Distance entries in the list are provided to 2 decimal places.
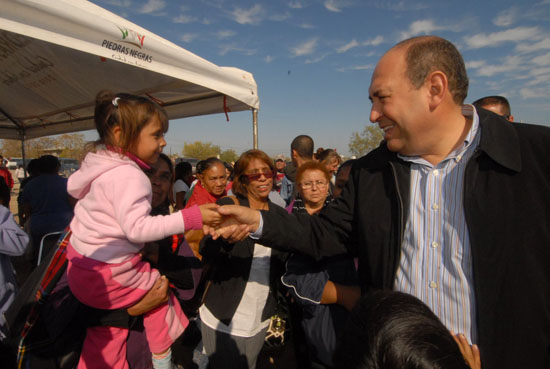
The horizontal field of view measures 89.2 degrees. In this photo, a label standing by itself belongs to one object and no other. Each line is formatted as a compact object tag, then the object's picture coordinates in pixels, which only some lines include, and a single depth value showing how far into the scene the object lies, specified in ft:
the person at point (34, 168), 13.23
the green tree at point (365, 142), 168.95
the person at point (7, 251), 6.73
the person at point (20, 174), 60.08
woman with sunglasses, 7.17
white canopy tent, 6.66
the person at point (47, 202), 12.62
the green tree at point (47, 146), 113.39
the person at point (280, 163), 37.27
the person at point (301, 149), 16.44
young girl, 4.91
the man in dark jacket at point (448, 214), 3.84
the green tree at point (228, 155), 260.38
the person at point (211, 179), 14.64
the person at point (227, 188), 15.43
